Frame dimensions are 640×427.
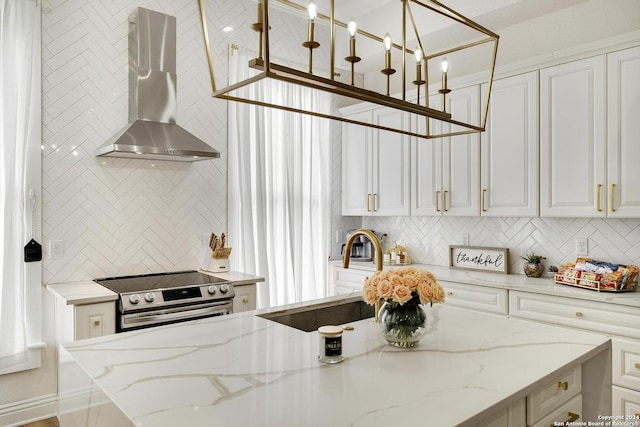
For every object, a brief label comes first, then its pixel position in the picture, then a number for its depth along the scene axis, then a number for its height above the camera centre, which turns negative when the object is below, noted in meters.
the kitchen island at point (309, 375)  1.15 -0.50
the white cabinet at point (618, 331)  2.65 -0.72
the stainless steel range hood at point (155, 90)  3.20 +0.90
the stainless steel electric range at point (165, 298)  2.78 -0.56
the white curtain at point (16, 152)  2.92 +0.39
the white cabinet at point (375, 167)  4.26 +0.44
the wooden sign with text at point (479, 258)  3.73 -0.40
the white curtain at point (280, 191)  4.02 +0.20
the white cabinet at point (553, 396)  1.44 -0.63
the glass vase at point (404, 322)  1.65 -0.40
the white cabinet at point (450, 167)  3.68 +0.39
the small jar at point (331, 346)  1.50 -0.45
